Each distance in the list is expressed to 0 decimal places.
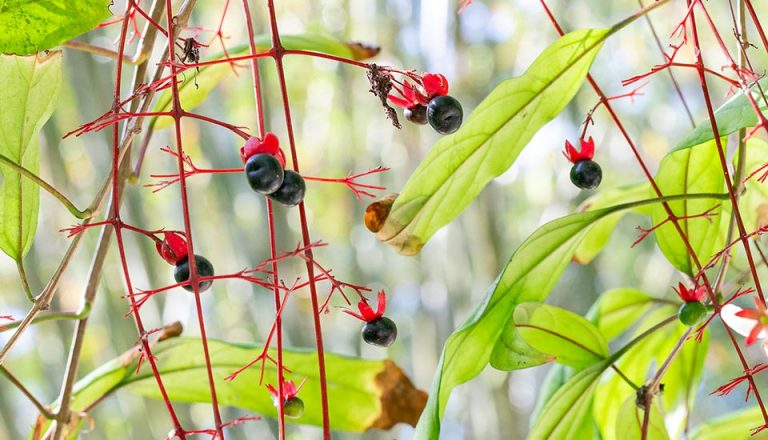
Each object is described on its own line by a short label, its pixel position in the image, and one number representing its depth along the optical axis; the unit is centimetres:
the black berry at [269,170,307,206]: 64
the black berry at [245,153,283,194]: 63
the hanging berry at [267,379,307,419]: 65
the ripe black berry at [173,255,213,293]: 66
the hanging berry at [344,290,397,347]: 67
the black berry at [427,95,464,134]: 67
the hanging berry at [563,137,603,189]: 71
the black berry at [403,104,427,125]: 69
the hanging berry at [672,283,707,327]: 68
